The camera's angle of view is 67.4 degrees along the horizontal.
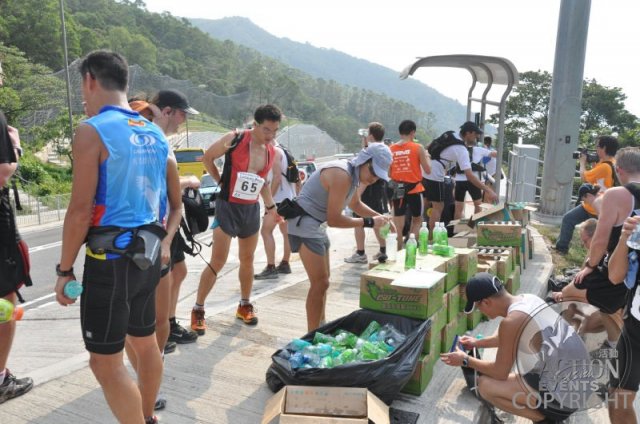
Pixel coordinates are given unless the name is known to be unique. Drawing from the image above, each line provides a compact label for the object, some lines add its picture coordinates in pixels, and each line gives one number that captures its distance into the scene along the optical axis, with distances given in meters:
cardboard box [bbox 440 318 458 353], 3.94
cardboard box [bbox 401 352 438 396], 3.36
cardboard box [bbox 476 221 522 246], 6.00
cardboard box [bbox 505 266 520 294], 5.37
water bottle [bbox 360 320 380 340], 3.56
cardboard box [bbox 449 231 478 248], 6.02
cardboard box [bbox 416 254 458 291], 3.99
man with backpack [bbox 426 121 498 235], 7.39
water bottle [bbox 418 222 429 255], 4.52
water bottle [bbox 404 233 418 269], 4.03
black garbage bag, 2.99
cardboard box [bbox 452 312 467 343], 4.36
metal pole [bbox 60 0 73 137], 20.58
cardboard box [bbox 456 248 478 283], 4.41
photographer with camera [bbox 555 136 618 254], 6.07
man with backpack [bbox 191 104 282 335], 4.36
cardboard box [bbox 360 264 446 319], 3.47
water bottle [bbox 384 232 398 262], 4.55
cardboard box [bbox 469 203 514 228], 6.74
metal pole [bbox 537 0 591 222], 9.93
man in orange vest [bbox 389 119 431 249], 7.01
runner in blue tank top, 2.13
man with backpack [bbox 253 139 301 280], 6.59
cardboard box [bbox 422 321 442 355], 3.48
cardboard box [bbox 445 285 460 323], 4.02
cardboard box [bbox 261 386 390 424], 2.81
